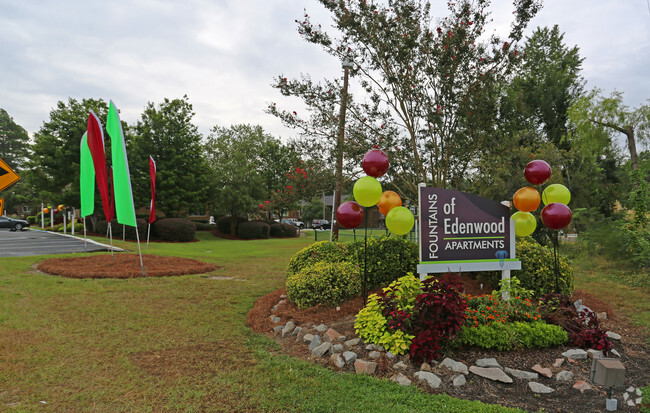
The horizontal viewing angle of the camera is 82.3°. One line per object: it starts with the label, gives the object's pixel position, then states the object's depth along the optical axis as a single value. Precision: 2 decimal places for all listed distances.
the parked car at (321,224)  48.78
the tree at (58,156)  24.34
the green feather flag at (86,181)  12.29
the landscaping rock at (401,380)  3.60
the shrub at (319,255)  6.96
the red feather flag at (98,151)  10.39
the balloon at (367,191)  5.41
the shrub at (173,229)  24.12
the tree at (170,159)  26.17
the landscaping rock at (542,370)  3.74
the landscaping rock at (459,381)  3.57
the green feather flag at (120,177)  9.41
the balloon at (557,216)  5.39
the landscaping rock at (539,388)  3.47
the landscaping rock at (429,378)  3.55
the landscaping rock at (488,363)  3.83
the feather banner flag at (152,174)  15.25
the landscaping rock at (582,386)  3.50
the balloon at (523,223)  5.82
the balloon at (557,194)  5.66
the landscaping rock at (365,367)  3.86
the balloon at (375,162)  5.47
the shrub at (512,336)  4.23
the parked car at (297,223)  48.56
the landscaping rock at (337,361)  4.03
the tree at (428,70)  7.47
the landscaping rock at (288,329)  5.18
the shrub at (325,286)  5.94
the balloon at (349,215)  5.74
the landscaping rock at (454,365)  3.76
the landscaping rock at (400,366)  3.87
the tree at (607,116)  15.96
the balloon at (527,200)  5.56
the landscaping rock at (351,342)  4.44
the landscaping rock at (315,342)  4.57
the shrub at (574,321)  4.40
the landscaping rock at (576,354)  4.12
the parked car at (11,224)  28.95
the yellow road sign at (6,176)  4.22
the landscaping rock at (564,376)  3.68
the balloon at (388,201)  6.11
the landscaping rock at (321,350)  4.34
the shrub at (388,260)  6.42
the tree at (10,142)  59.41
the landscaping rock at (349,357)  4.11
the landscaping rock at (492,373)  3.62
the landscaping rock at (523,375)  3.70
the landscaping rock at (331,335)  4.67
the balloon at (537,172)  5.56
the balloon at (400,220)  5.52
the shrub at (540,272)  6.05
